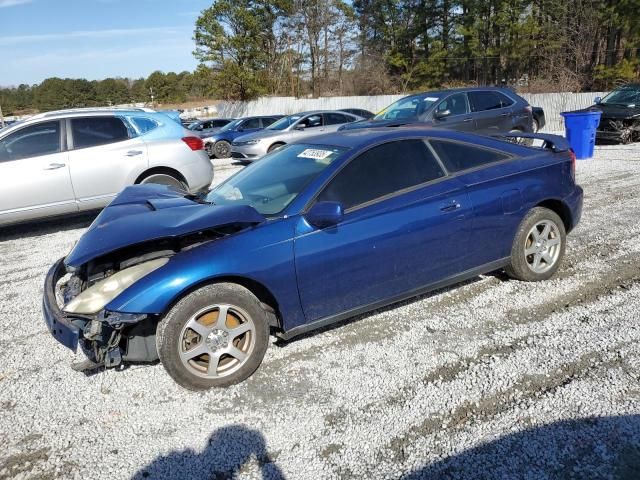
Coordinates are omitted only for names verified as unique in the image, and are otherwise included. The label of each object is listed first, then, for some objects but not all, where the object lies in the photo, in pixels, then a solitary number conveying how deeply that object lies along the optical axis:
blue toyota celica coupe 2.88
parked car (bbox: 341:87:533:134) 9.52
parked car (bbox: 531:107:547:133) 12.17
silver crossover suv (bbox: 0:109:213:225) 6.40
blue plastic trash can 10.73
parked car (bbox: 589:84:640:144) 13.02
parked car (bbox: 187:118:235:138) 20.56
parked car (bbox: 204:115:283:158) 17.45
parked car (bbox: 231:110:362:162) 13.34
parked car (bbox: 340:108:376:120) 14.56
